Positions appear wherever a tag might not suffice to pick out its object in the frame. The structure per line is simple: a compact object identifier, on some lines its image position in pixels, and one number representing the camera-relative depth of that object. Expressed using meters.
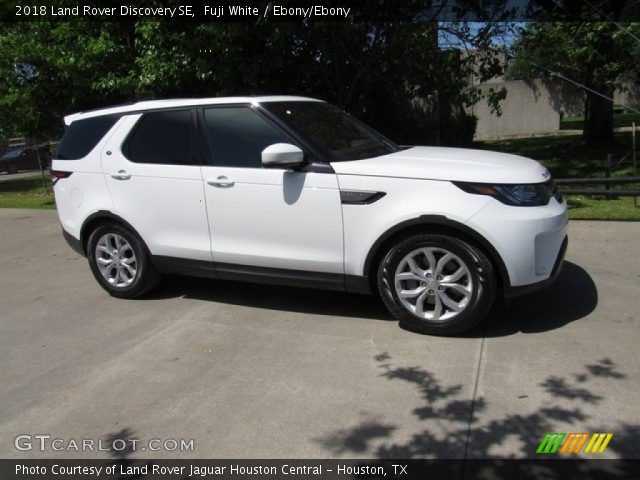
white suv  4.04
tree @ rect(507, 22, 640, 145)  9.23
